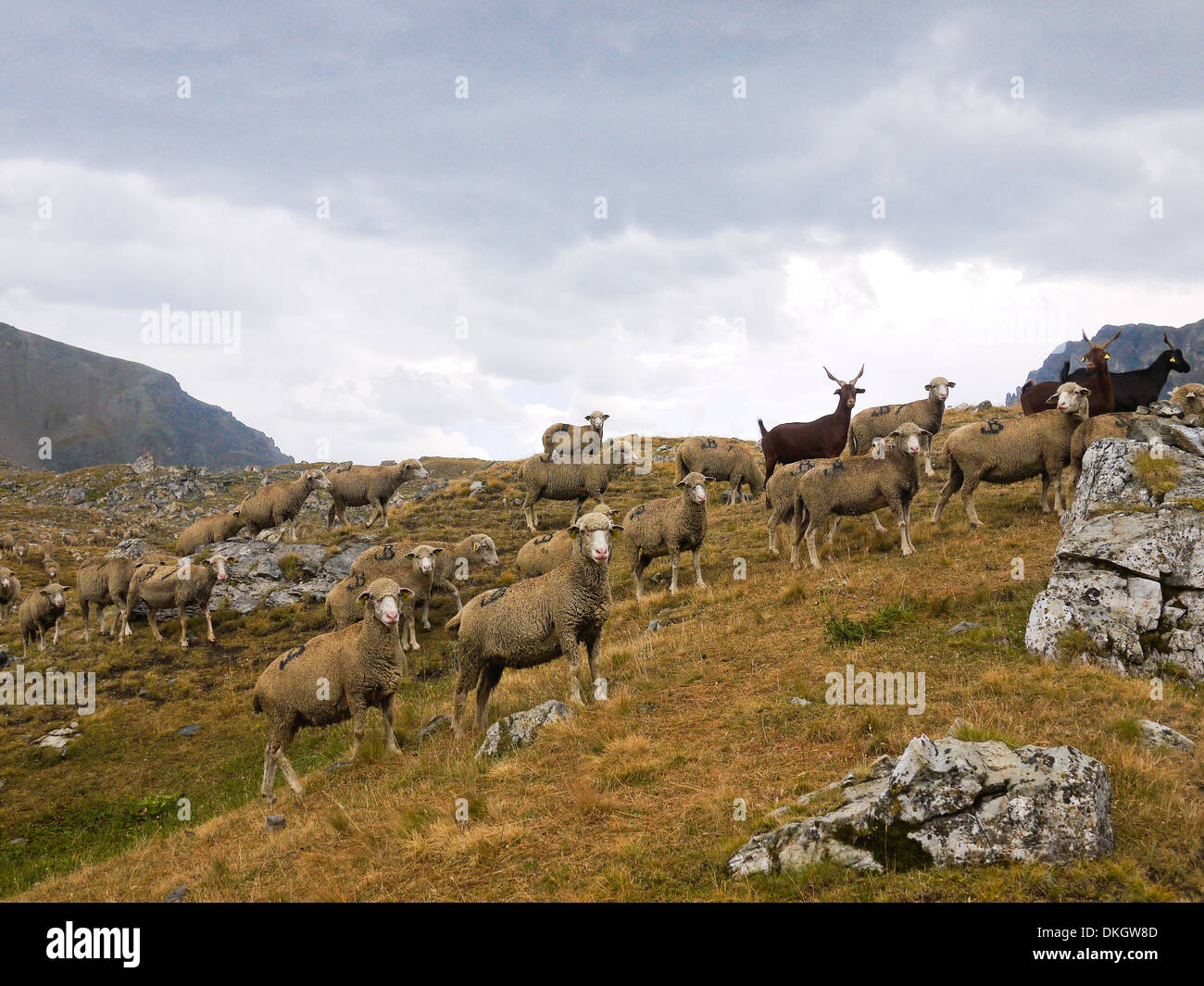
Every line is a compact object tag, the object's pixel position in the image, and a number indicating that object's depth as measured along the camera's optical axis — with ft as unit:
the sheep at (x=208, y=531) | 98.02
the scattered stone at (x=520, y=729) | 33.19
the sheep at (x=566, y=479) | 84.48
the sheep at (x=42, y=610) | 81.61
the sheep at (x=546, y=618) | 36.83
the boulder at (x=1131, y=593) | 31.27
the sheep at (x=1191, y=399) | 55.72
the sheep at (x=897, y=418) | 70.38
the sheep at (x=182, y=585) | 75.31
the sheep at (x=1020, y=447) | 54.34
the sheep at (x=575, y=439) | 85.25
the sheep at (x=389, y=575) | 58.70
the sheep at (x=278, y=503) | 94.07
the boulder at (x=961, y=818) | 17.87
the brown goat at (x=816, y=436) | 72.02
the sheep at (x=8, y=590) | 97.96
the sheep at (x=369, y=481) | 96.58
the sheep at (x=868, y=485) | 53.47
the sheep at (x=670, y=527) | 55.36
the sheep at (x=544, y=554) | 59.98
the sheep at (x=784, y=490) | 58.75
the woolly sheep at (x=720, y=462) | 89.20
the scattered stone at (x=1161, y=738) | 23.38
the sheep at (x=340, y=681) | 37.99
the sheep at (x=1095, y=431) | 51.70
